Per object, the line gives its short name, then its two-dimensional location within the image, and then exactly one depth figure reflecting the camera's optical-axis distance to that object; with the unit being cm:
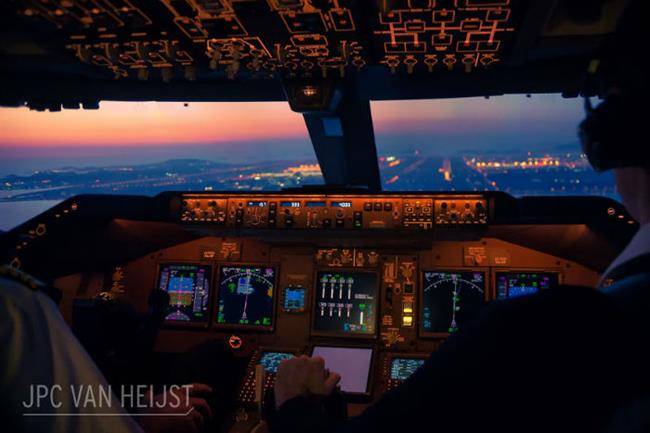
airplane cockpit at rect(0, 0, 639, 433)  169
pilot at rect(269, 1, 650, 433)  52
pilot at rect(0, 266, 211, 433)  59
